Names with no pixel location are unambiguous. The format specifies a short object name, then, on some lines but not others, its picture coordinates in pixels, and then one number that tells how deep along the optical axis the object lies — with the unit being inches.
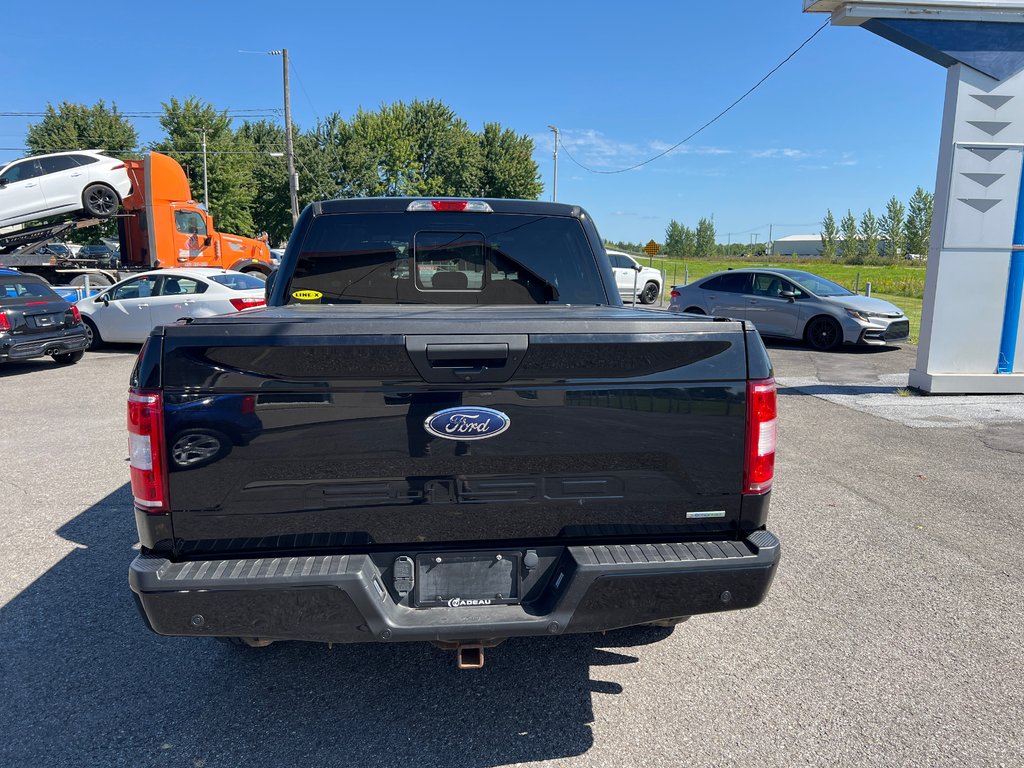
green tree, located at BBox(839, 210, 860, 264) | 3627.0
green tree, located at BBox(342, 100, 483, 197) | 2090.3
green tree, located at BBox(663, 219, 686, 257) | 5091.5
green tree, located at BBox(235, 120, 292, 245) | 2100.1
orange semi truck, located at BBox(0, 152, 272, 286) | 754.2
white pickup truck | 873.5
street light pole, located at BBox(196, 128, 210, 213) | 1865.2
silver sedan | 518.6
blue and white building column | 341.4
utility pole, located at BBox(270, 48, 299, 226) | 1290.6
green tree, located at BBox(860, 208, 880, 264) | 3629.4
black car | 415.8
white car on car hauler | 734.5
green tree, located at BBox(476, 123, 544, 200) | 2477.9
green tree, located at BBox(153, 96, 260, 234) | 1971.0
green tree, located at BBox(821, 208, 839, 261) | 3908.5
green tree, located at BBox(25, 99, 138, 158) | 1856.5
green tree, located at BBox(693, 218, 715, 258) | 5012.1
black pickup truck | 85.3
